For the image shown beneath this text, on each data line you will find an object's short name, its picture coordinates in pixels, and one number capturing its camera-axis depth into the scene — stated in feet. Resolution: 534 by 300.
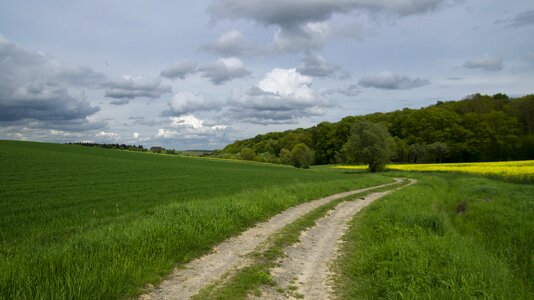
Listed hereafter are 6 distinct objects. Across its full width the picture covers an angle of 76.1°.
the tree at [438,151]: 296.92
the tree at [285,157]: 348.38
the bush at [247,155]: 391.45
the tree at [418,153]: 310.45
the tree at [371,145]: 210.79
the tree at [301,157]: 320.91
